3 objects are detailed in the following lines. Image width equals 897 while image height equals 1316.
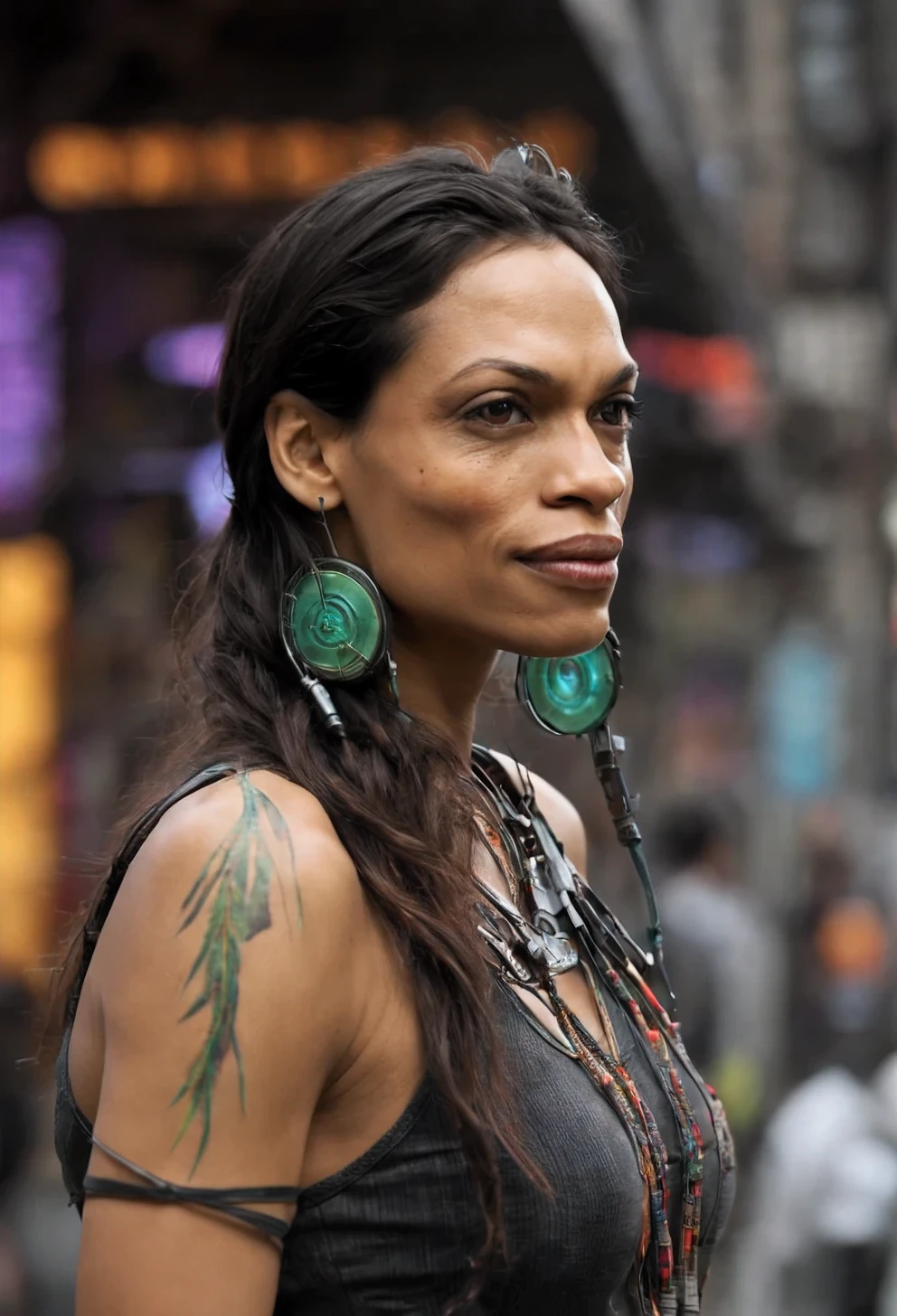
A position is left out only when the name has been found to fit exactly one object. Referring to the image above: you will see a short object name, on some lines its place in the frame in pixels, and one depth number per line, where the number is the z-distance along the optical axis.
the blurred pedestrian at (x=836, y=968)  10.35
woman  1.90
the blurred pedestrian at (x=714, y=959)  7.95
